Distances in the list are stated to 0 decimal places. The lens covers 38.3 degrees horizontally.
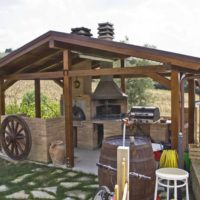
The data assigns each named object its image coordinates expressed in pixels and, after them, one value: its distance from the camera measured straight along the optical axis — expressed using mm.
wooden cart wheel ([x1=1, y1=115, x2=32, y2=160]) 6496
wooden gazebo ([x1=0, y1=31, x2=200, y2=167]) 4844
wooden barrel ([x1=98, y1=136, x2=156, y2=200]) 3730
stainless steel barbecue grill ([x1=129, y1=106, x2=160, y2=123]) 7555
